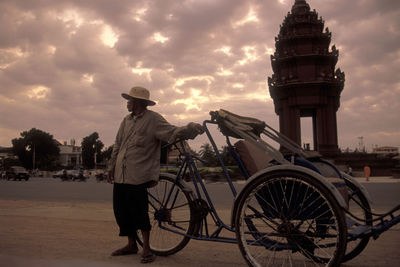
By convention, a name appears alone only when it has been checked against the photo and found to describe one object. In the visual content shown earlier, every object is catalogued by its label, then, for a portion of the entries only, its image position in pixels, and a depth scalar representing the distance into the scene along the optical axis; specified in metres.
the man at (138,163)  3.32
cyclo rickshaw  2.43
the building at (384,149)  135.25
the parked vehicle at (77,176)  38.28
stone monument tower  31.64
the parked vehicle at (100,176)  35.44
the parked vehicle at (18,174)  38.96
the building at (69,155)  130.81
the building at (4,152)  133.69
